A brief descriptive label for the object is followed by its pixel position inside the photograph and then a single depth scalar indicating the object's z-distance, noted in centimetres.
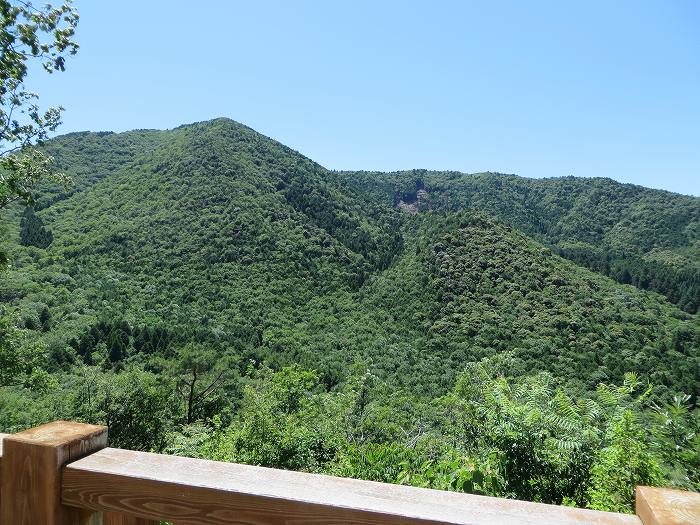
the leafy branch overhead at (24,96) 482
